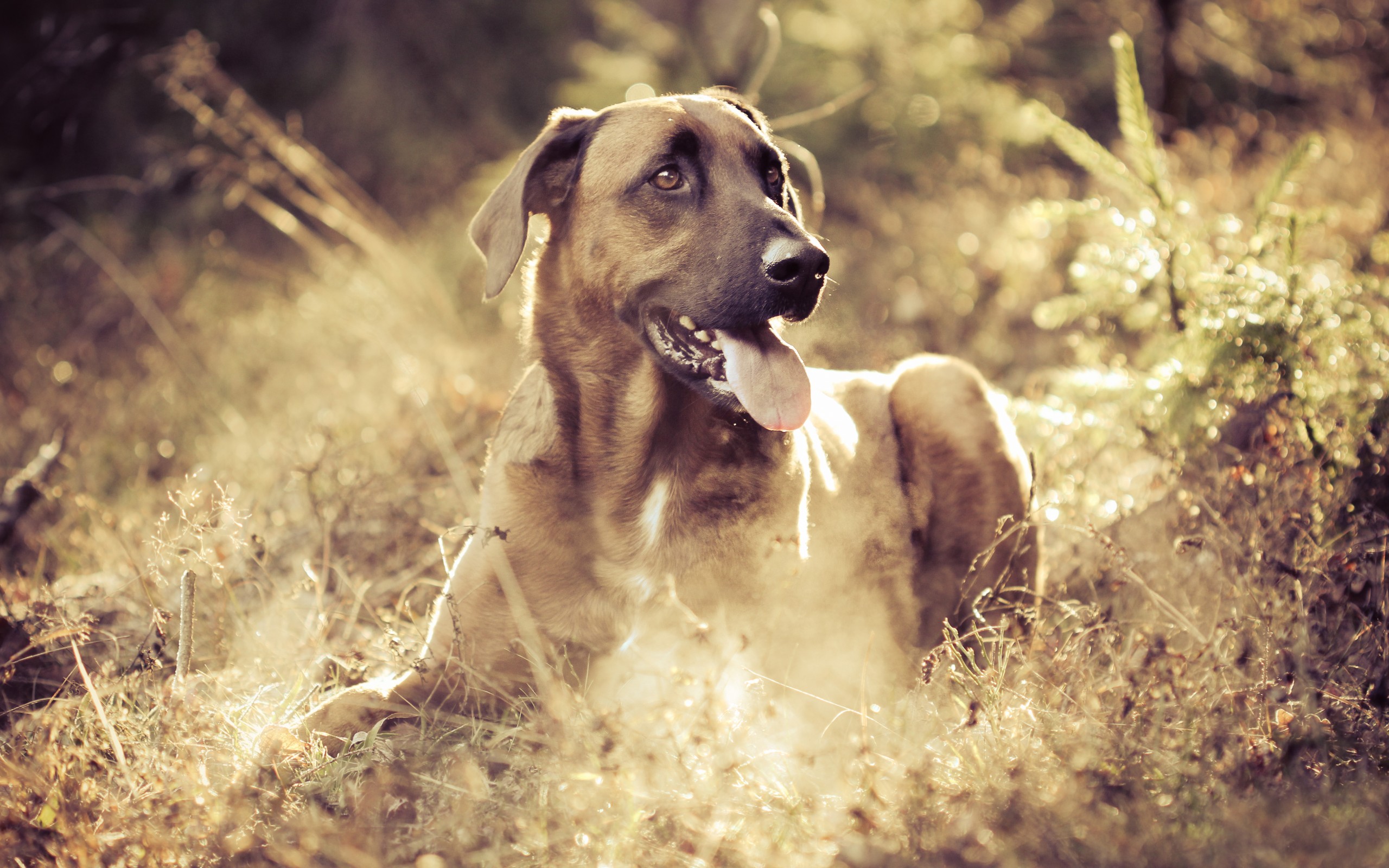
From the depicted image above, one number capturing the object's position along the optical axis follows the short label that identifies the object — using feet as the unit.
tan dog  9.59
